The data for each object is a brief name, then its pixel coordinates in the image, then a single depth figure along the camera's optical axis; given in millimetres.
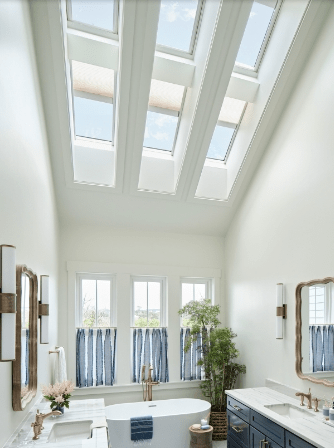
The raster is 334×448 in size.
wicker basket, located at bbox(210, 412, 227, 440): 4527
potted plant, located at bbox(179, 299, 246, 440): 4578
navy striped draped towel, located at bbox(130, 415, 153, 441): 3877
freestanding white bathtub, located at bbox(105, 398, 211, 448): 3850
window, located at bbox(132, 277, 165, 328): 5117
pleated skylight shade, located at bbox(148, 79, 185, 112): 4098
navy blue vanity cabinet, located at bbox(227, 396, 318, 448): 2725
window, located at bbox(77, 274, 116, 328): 4930
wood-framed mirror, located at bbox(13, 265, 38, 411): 2293
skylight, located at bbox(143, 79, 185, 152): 4145
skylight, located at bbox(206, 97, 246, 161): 4438
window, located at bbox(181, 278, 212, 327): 5348
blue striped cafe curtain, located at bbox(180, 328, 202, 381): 5066
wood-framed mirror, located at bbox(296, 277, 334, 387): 3197
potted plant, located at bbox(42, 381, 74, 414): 2918
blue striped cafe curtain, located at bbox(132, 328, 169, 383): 4941
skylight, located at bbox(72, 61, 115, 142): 3848
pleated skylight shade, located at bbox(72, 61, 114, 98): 3805
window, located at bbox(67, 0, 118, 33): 3332
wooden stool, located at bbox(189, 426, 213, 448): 3922
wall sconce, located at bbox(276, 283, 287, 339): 3846
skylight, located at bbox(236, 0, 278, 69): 3578
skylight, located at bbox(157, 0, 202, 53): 3449
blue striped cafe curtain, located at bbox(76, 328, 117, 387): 4699
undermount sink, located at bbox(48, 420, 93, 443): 2711
